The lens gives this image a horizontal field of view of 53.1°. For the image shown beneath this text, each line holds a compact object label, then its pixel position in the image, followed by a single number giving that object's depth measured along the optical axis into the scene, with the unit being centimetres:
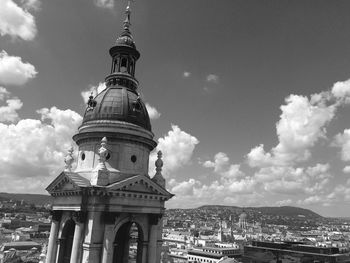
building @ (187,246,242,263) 18175
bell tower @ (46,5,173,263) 2431
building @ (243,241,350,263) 17600
